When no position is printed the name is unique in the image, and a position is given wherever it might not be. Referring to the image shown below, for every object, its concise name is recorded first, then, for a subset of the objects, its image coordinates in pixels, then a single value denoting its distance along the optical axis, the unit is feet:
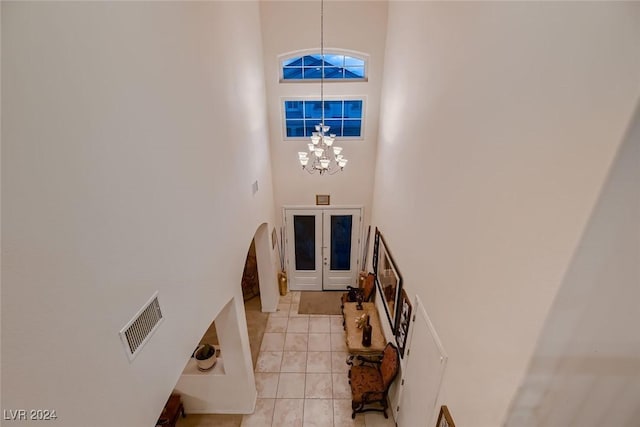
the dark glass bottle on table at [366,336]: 15.51
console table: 15.47
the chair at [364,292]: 19.31
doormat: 21.58
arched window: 18.12
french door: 21.86
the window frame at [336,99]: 18.71
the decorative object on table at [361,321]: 16.69
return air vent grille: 5.61
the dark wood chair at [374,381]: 13.32
